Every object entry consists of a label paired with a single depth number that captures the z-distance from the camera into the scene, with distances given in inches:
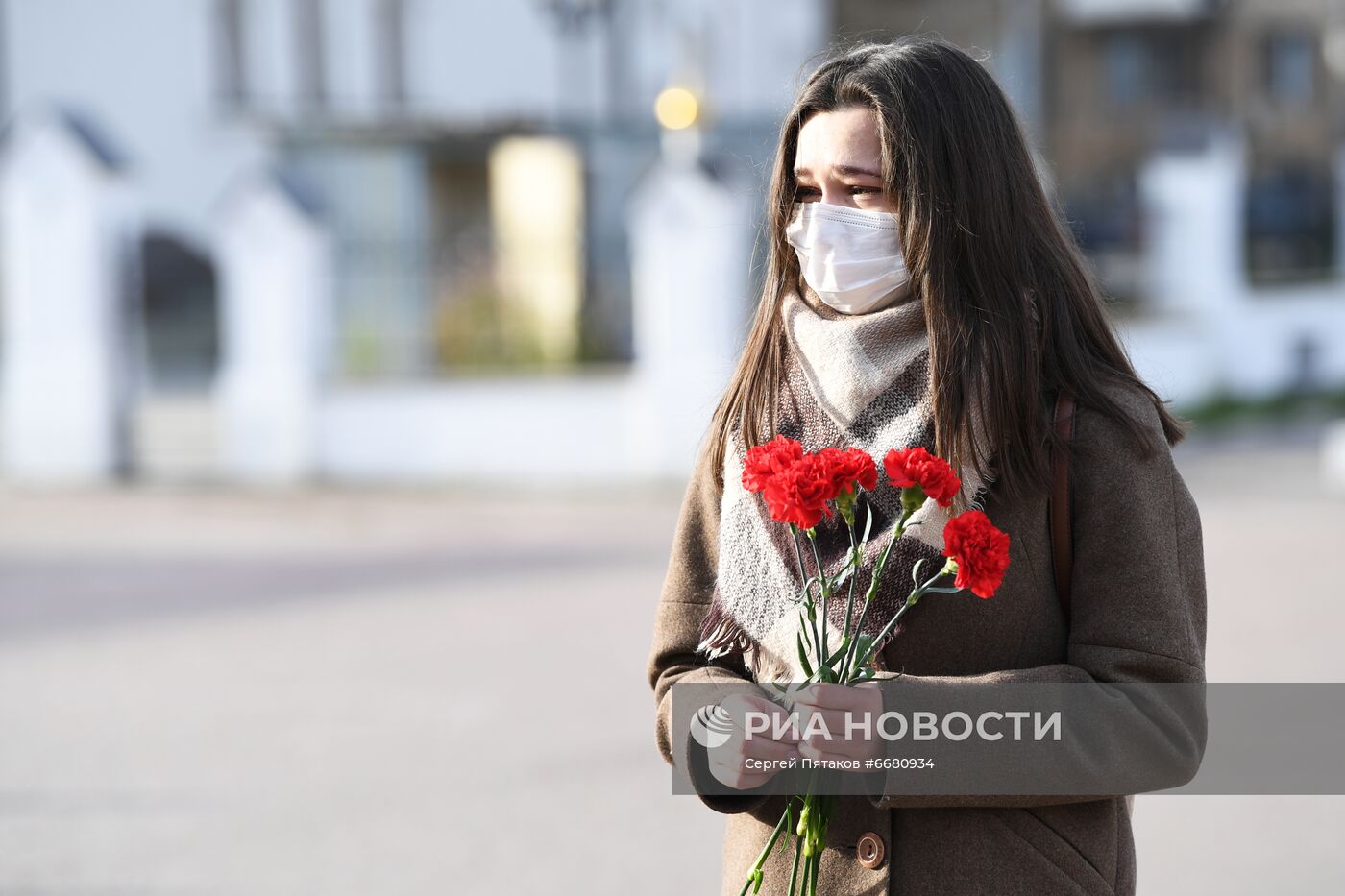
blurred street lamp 1367.9
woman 264.8
